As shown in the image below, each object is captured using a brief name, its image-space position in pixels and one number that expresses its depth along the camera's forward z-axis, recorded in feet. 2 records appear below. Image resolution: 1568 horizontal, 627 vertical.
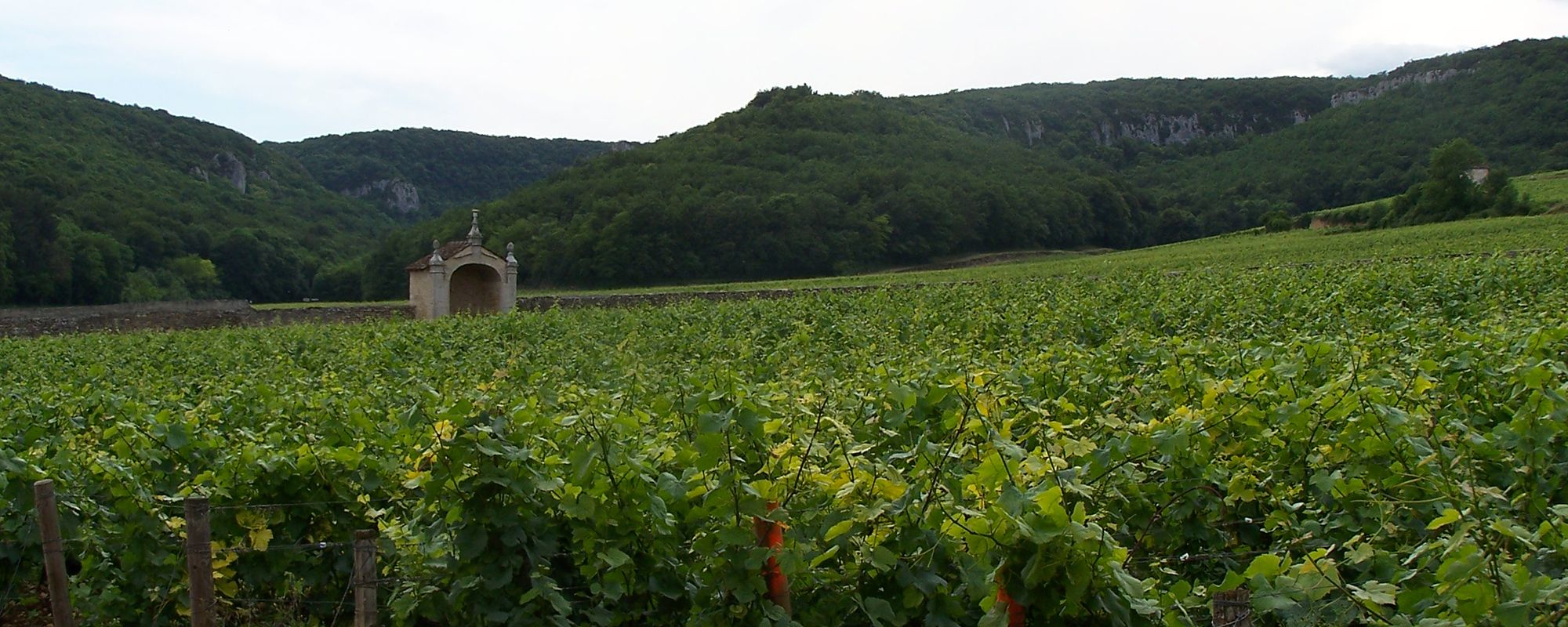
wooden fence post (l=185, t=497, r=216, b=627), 13.57
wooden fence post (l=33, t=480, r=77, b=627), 14.42
